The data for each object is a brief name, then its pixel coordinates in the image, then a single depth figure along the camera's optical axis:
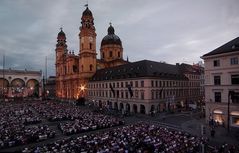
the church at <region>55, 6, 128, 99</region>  64.14
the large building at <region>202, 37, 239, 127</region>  25.34
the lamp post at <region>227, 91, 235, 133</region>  23.84
